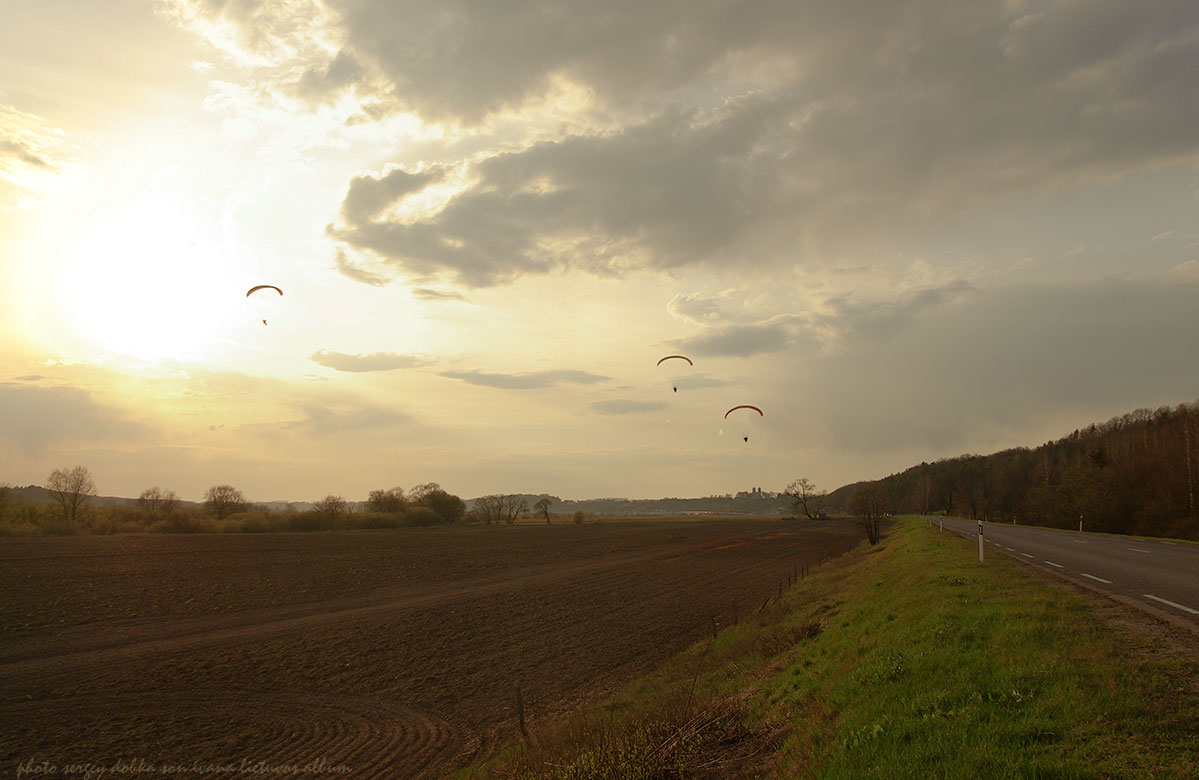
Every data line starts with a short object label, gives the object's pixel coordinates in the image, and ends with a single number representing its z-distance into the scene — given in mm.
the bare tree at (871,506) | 63659
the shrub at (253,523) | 95062
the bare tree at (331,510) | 112069
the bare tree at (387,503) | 142875
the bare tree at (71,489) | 89938
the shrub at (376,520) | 118969
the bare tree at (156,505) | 89375
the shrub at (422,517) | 136500
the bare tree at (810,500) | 166938
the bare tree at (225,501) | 117562
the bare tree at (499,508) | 180625
